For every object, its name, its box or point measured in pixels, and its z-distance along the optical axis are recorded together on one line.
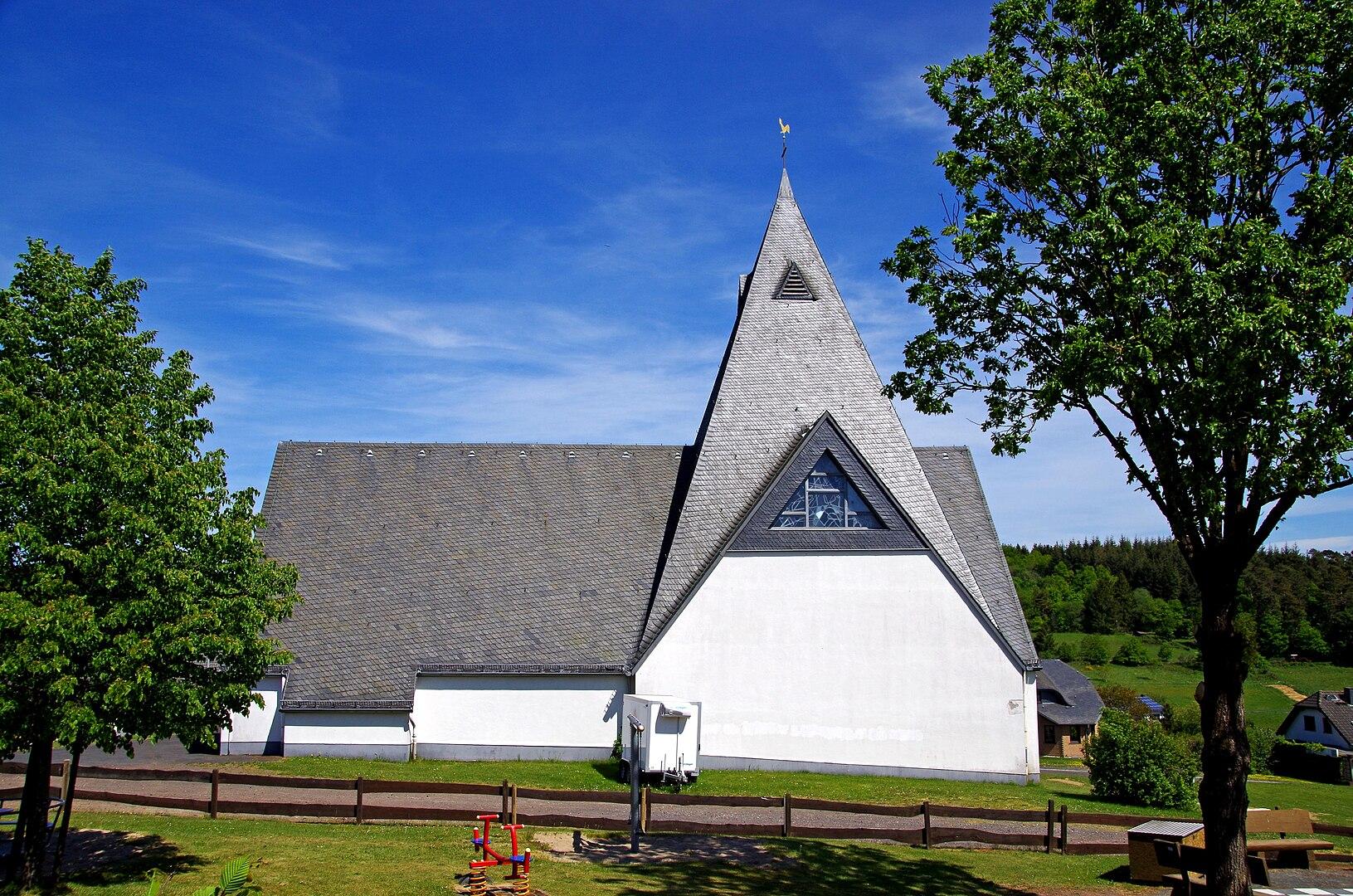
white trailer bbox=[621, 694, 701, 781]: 20.28
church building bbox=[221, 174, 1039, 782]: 22.70
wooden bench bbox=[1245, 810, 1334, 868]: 14.05
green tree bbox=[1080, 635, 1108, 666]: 102.06
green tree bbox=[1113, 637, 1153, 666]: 101.56
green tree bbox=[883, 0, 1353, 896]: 9.04
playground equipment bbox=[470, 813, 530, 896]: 11.78
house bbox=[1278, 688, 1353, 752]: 57.69
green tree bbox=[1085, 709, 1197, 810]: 21.55
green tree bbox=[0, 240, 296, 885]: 11.13
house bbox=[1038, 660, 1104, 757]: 52.88
